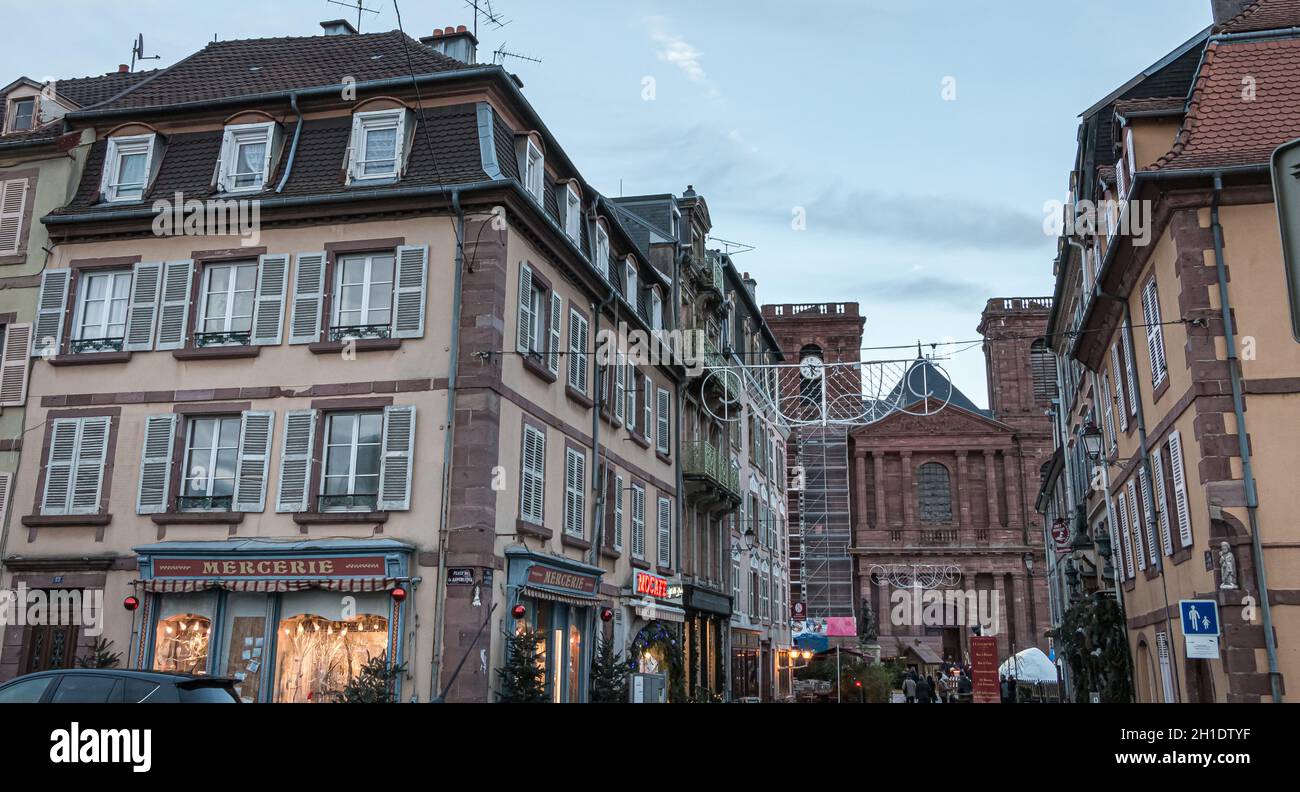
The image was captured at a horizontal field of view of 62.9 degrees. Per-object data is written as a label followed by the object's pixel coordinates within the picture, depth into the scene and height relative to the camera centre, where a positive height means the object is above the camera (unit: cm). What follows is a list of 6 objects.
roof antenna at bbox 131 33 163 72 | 2392 +1358
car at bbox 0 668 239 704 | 878 -13
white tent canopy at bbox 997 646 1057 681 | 3164 +32
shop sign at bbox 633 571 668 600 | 2197 +186
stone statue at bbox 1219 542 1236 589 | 1455 +149
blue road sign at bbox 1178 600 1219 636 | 1289 +75
